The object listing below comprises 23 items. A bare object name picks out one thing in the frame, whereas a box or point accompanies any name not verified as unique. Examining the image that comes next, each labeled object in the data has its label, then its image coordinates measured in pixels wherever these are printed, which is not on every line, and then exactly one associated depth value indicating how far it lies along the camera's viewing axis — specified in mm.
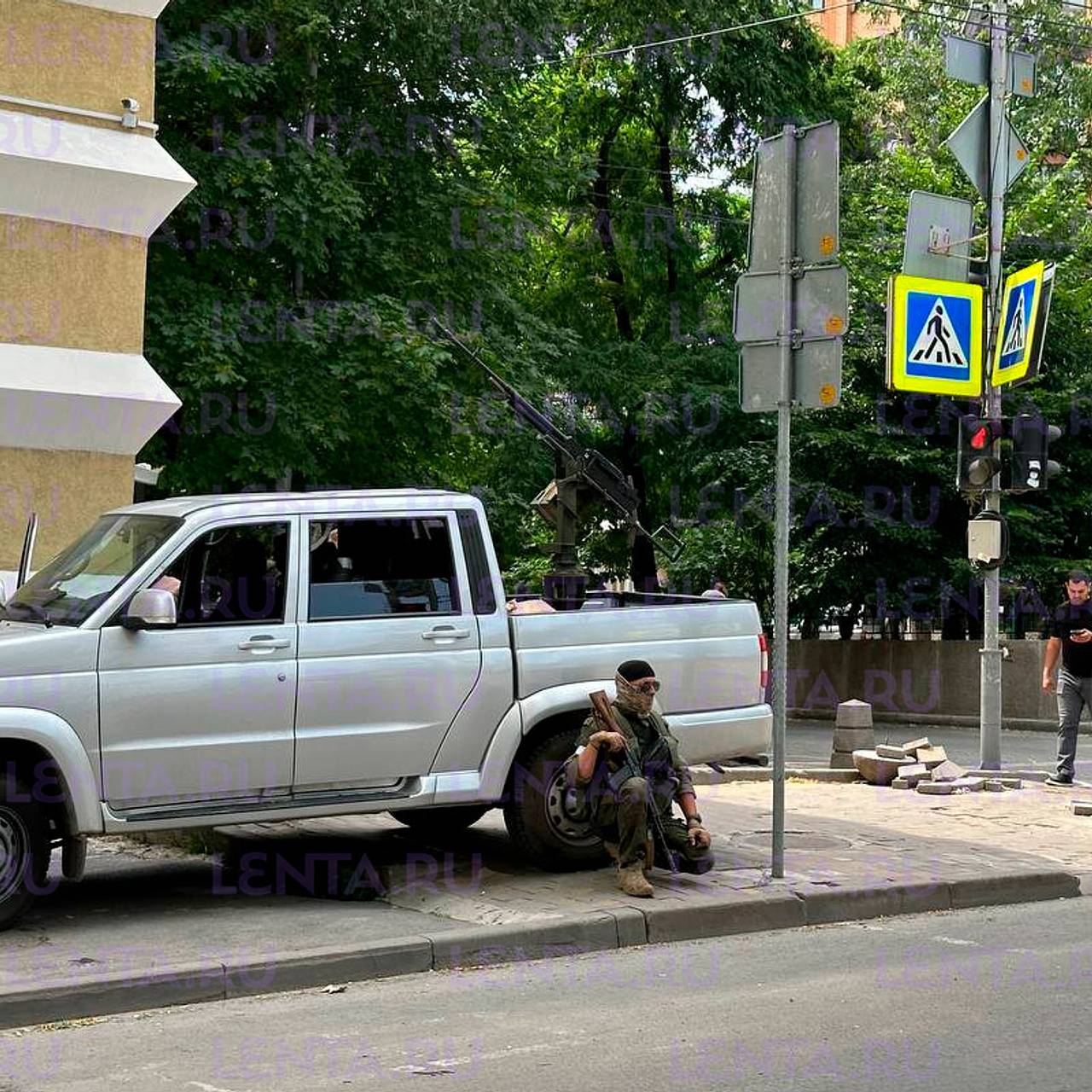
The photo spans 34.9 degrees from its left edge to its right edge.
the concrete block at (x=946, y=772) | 14961
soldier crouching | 8984
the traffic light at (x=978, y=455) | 16703
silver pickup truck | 8359
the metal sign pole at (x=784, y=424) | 9617
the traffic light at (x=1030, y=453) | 16531
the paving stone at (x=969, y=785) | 14734
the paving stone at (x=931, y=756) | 15344
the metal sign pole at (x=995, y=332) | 16500
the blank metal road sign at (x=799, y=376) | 9492
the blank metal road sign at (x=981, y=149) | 17672
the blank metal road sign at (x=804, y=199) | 9539
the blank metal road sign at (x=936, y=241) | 17344
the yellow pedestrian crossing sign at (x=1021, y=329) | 16859
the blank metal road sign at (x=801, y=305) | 9547
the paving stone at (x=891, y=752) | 15406
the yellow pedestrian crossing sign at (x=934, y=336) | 16594
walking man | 16078
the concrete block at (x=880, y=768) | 15352
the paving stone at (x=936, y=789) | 14427
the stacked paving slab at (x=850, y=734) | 16250
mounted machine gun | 14945
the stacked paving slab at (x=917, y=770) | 14969
